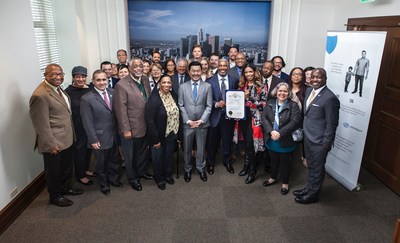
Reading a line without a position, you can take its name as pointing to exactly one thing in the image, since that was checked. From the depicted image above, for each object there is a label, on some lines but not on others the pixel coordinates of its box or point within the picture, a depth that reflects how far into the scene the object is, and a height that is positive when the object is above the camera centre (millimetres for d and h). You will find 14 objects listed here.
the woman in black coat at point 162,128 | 3338 -943
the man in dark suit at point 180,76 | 4070 -382
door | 3600 -826
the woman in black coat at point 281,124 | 3271 -854
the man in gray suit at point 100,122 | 3201 -834
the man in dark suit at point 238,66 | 4137 -237
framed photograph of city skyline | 5523 +430
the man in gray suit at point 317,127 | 2977 -808
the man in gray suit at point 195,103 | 3572 -674
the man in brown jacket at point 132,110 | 3248 -703
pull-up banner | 3240 -428
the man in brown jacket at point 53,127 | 2904 -830
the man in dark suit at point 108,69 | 4223 -312
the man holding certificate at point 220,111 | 3820 -813
